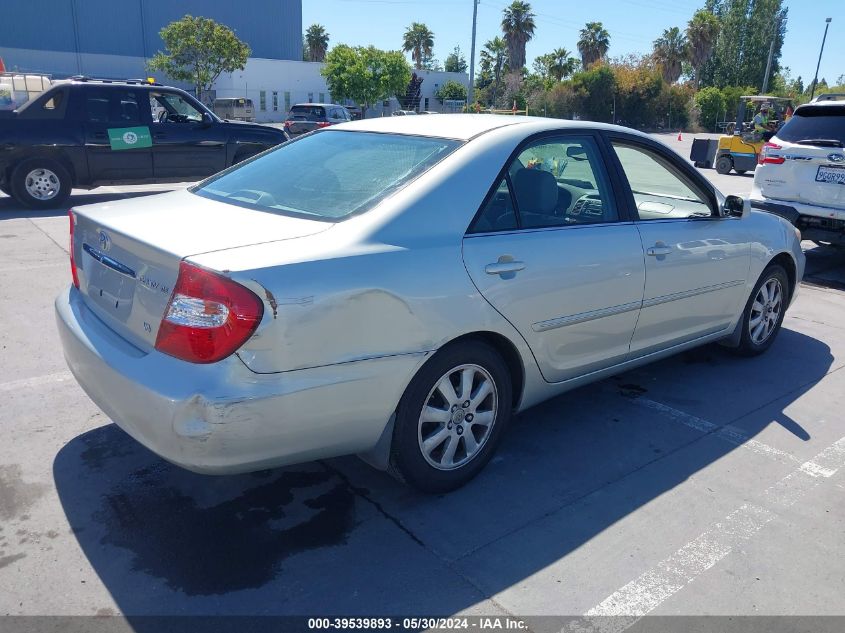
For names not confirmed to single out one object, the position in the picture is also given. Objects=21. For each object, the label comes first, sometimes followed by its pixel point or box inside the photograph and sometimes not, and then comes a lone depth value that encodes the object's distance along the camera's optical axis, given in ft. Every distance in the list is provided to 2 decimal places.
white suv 25.32
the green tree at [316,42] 282.56
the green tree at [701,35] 214.90
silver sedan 8.44
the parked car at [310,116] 77.51
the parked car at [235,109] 127.34
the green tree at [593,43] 214.07
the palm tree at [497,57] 241.96
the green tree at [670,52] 217.56
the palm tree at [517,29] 222.69
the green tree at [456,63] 336.90
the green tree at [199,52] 139.03
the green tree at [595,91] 164.86
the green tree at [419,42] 268.62
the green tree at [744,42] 229.04
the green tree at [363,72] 162.91
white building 174.81
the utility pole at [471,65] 117.24
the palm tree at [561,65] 197.26
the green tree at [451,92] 207.62
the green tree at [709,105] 175.42
